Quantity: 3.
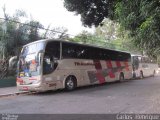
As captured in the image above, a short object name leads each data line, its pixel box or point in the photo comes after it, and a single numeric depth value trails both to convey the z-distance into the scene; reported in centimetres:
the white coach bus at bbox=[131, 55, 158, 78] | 1508
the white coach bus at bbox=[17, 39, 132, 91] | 745
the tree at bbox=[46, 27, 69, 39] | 1327
